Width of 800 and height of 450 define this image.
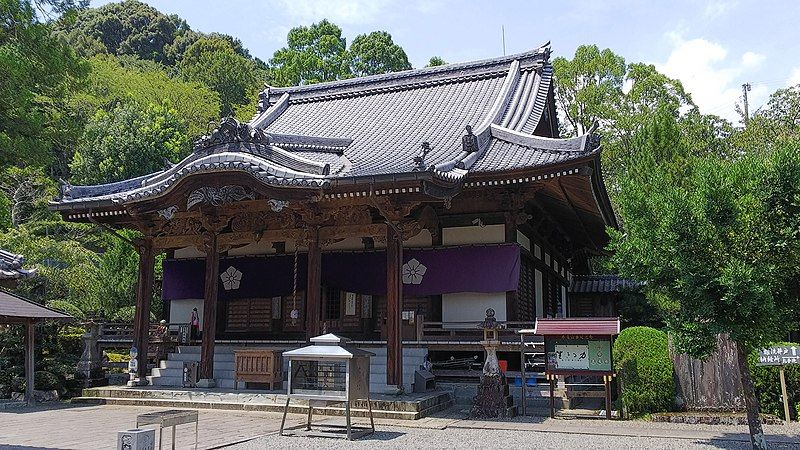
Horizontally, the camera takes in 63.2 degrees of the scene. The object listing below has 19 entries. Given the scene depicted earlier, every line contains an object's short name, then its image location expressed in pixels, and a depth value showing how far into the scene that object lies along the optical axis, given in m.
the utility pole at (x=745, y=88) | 43.14
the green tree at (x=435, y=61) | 48.84
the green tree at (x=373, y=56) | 51.72
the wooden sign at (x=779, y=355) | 10.95
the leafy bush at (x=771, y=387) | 11.46
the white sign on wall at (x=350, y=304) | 18.08
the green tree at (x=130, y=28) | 69.31
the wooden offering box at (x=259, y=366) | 13.93
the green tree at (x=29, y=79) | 11.92
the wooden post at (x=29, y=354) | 14.03
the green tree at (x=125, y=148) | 32.59
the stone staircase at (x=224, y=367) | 14.02
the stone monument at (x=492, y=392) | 12.02
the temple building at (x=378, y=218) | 13.70
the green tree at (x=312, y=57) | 48.41
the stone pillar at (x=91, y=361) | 16.52
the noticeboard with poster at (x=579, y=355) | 11.82
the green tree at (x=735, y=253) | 8.48
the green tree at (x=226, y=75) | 53.91
